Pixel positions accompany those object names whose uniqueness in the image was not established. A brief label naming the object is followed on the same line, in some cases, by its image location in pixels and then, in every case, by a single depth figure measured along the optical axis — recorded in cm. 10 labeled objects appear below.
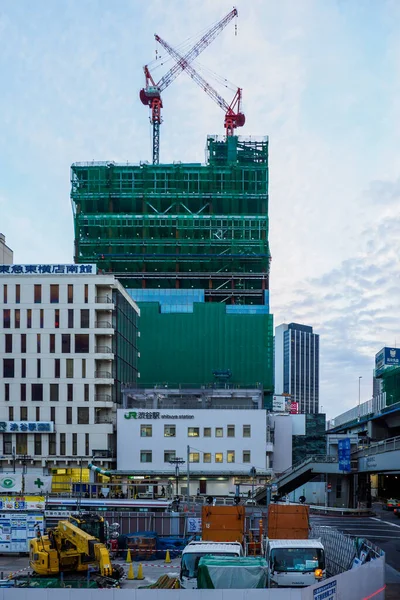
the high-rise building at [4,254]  10573
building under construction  15438
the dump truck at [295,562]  2898
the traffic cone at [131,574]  3931
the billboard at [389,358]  13888
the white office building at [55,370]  8869
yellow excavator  3694
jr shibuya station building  8962
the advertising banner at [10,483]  6244
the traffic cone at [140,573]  3941
